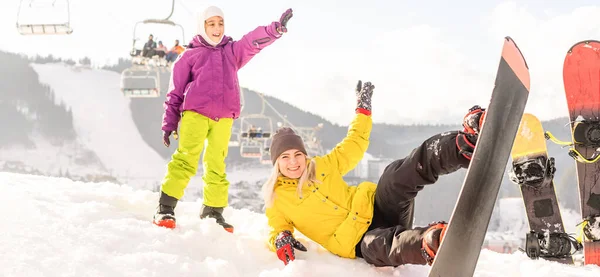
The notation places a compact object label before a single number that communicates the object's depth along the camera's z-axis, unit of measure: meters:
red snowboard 3.47
